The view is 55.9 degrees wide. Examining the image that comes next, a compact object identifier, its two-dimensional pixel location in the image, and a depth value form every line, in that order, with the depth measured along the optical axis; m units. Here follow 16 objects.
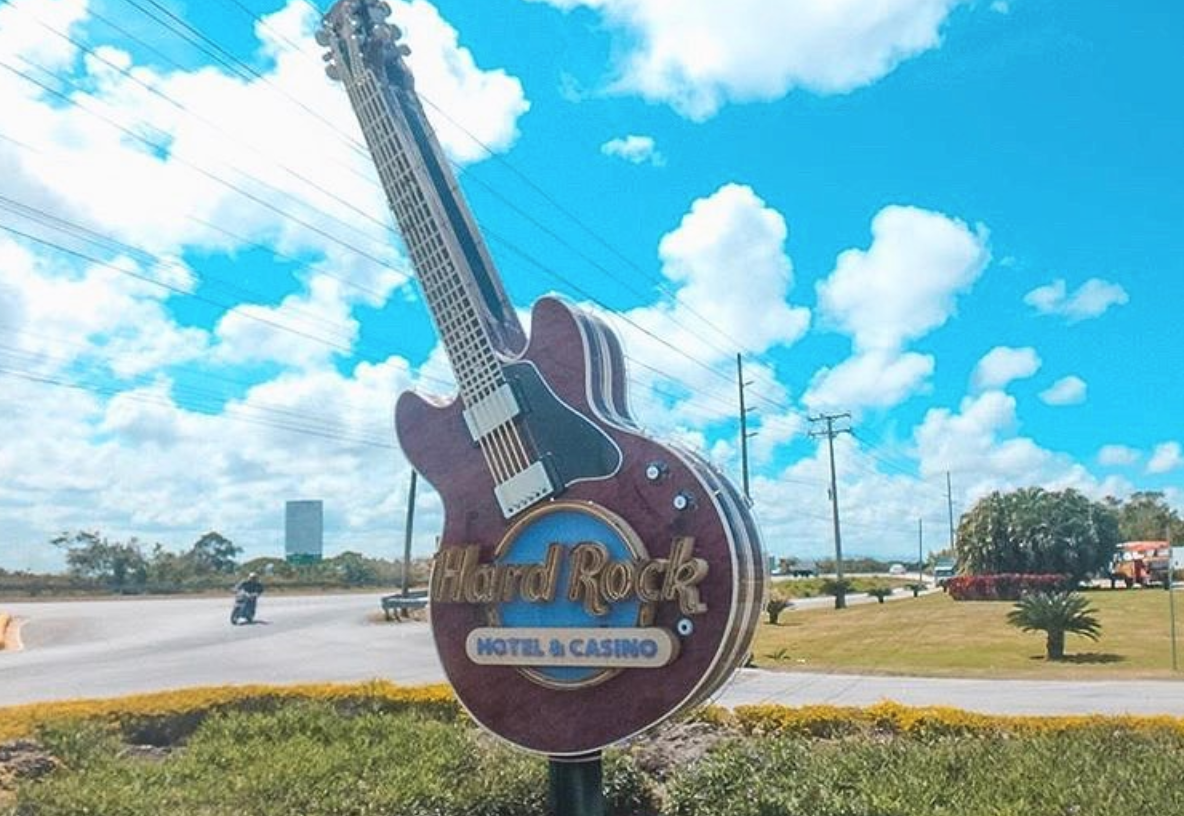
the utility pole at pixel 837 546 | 46.38
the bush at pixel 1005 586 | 46.88
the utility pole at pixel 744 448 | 31.78
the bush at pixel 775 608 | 35.72
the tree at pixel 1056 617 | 24.97
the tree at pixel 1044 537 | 50.50
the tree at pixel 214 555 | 64.88
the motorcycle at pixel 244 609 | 34.00
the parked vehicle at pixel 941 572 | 79.34
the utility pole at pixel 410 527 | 35.27
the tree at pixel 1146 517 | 84.32
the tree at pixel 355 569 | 68.31
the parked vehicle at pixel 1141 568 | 55.02
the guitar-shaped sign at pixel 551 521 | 7.66
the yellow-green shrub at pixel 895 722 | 11.59
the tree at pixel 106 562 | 57.16
